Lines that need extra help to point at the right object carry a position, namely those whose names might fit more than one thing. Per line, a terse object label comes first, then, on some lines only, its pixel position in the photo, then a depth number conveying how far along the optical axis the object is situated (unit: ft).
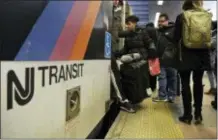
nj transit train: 3.82
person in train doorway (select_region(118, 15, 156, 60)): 14.25
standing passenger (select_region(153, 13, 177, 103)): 12.60
